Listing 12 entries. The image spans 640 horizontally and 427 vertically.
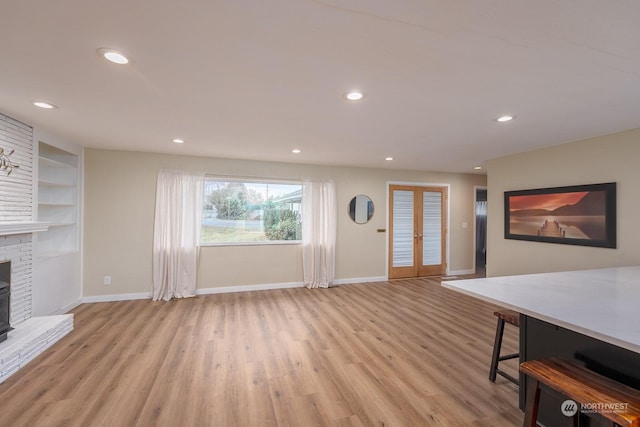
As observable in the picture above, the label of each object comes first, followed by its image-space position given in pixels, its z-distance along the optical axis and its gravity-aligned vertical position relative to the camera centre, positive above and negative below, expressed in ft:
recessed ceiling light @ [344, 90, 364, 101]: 7.04 +3.25
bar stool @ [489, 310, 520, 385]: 7.21 -3.47
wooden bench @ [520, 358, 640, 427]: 3.44 -2.42
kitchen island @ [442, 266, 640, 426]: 4.12 -1.58
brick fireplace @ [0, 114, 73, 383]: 8.57 -1.03
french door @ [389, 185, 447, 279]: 19.31 -0.98
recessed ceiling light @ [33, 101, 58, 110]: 7.92 +3.29
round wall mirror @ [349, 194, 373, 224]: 18.24 +0.55
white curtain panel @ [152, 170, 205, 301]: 14.32 -0.95
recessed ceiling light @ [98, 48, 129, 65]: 5.30 +3.22
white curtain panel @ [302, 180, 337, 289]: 16.88 -1.03
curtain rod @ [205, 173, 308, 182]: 15.44 +2.31
